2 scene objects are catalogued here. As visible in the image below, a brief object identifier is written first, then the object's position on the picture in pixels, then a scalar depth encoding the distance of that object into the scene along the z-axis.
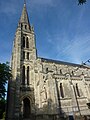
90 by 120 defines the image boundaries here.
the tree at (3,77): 14.59
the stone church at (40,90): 15.67
